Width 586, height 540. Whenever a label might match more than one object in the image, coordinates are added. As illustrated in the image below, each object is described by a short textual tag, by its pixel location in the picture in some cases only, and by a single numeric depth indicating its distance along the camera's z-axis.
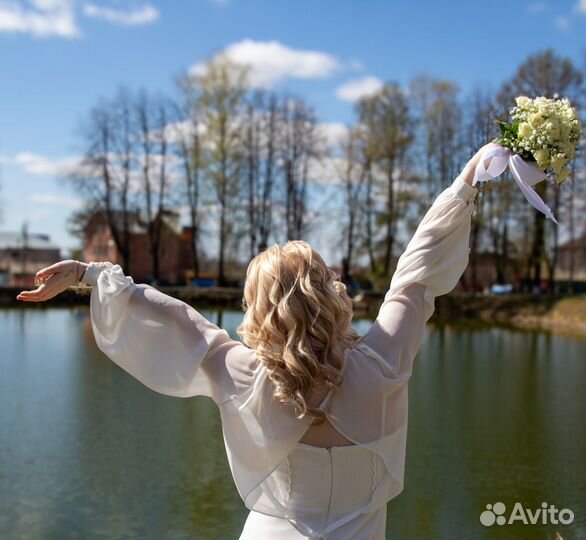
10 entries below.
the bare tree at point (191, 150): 41.19
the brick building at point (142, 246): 45.72
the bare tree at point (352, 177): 40.03
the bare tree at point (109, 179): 42.06
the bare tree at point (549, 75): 27.75
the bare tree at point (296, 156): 41.50
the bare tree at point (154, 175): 42.56
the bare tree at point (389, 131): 38.16
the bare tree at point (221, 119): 40.75
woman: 1.96
